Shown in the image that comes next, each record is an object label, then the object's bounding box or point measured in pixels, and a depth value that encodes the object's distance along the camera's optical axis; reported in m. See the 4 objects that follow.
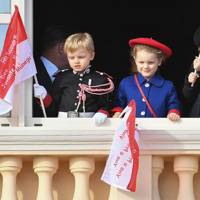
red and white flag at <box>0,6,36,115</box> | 15.75
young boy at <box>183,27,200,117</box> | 16.72
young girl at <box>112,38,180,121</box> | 16.41
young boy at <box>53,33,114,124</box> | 16.41
